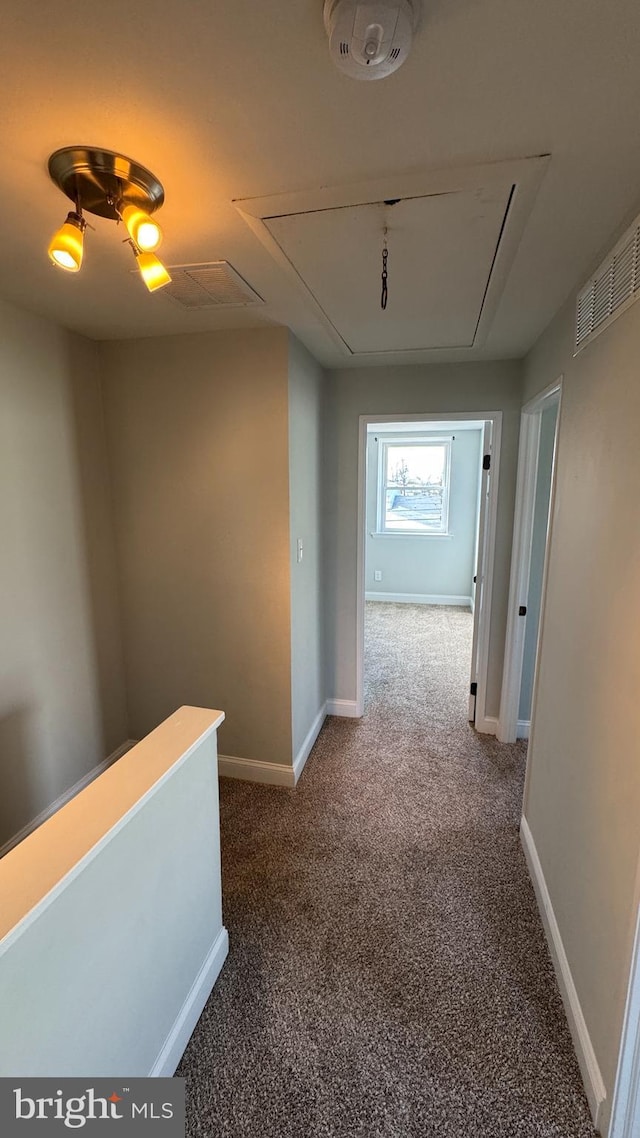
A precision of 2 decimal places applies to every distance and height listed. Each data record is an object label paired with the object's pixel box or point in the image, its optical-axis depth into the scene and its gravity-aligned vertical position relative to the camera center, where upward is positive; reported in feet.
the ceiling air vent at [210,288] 5.19 +2.44
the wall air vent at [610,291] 3.89 +1.88
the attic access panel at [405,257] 3.99 +2.37
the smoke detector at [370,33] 2.26 +2.32
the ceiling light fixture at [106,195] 3.36 +2.33
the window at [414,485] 19.75 +0.14
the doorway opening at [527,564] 8.43 -1.46
